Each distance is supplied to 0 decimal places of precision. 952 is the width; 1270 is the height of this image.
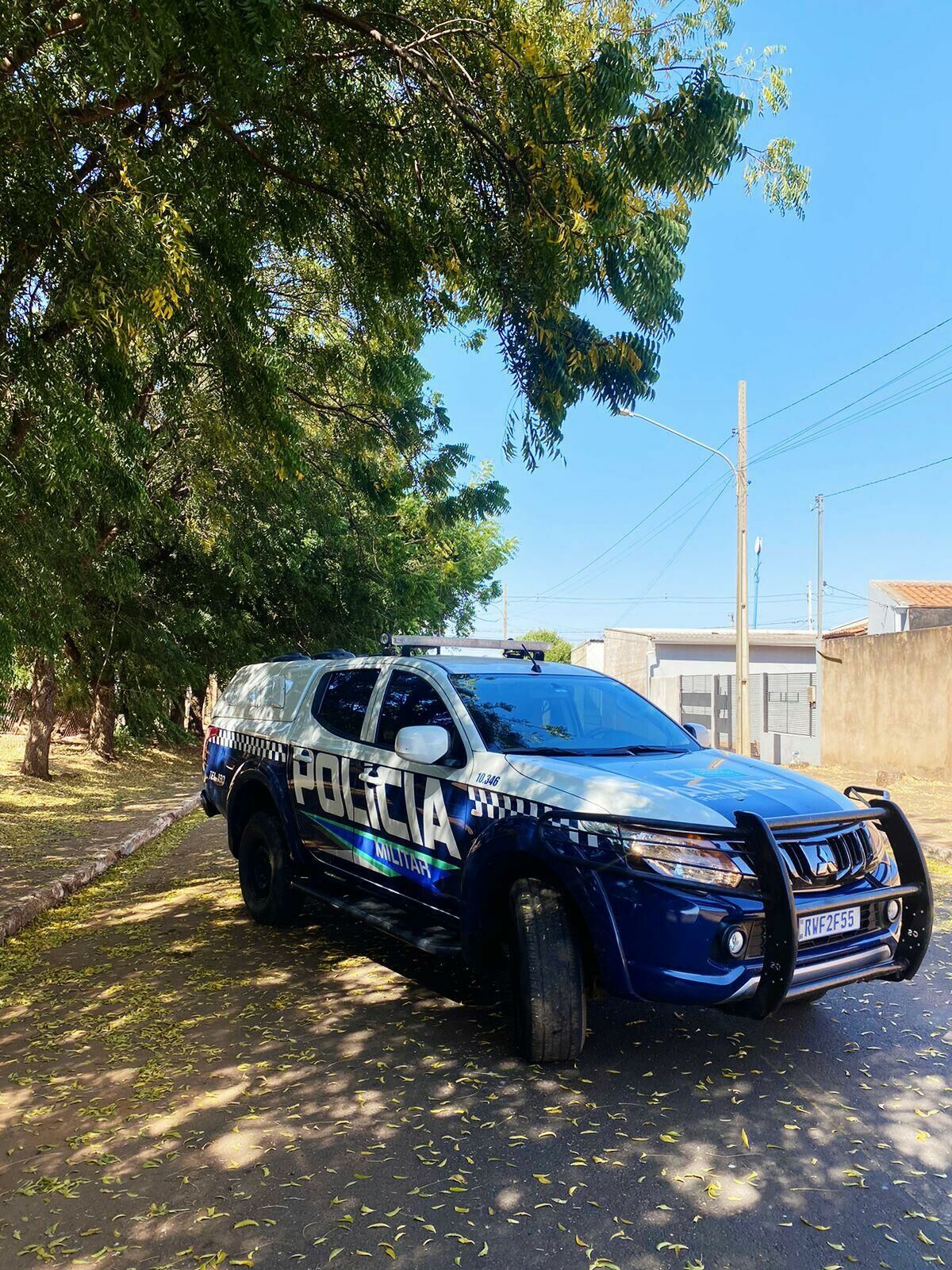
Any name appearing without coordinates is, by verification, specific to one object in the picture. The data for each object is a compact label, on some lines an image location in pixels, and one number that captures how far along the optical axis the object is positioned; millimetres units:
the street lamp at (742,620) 19672
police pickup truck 3838
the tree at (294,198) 5098
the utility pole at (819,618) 20641
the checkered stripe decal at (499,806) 4352
